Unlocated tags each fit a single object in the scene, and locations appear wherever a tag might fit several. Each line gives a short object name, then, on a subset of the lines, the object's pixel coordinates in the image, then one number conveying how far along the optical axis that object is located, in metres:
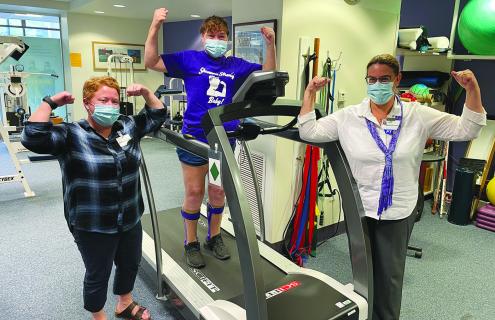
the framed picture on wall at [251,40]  3.26
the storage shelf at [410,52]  4.35
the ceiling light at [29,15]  8.58
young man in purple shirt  2.40
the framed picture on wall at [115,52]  8.88
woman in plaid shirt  1.88
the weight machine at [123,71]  8.32
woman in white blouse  1.94
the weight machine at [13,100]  4.85
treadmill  1.59
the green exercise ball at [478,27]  3.63
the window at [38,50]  8.79
